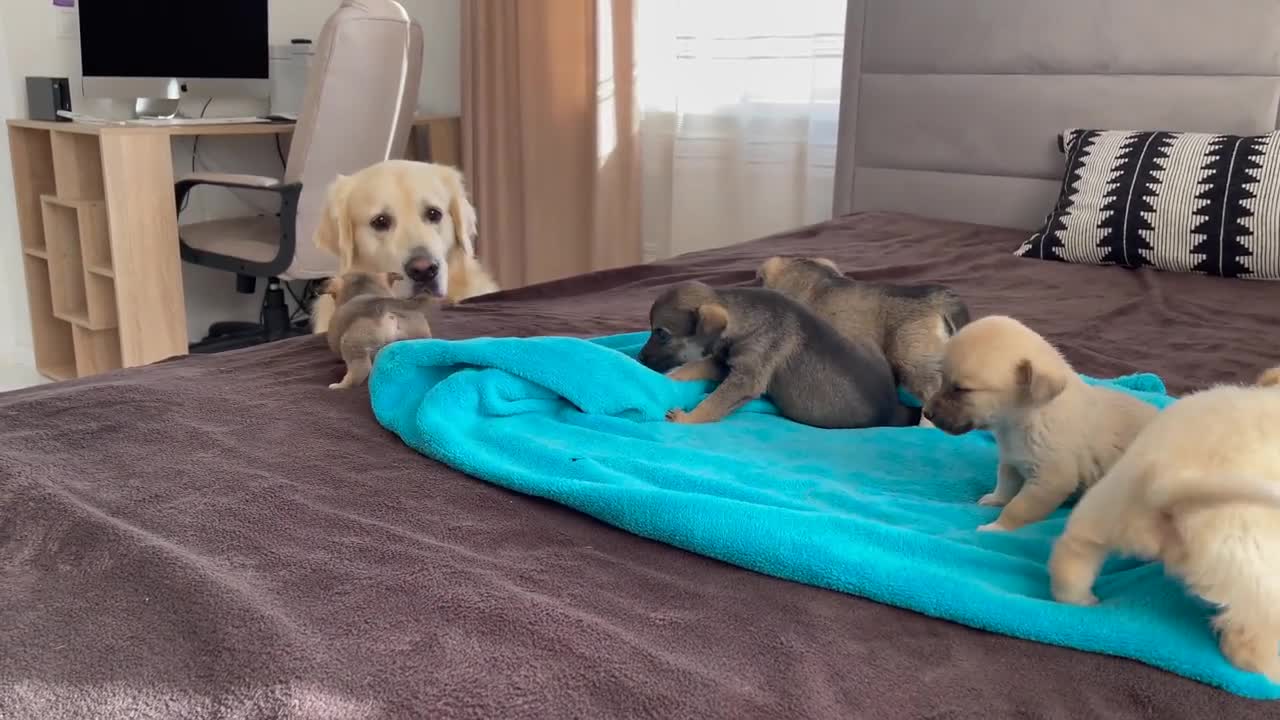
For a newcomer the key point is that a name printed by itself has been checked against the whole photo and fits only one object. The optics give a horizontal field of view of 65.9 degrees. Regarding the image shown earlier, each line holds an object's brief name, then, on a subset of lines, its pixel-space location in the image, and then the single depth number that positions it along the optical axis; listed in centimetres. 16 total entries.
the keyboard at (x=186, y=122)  348
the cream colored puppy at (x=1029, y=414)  101
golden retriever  223
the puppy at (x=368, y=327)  149
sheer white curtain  365
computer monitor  382
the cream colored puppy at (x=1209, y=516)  70
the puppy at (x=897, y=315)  148
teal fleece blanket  80
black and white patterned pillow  229
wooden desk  338
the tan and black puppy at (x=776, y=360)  134
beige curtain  401
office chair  313
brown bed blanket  71
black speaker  370
